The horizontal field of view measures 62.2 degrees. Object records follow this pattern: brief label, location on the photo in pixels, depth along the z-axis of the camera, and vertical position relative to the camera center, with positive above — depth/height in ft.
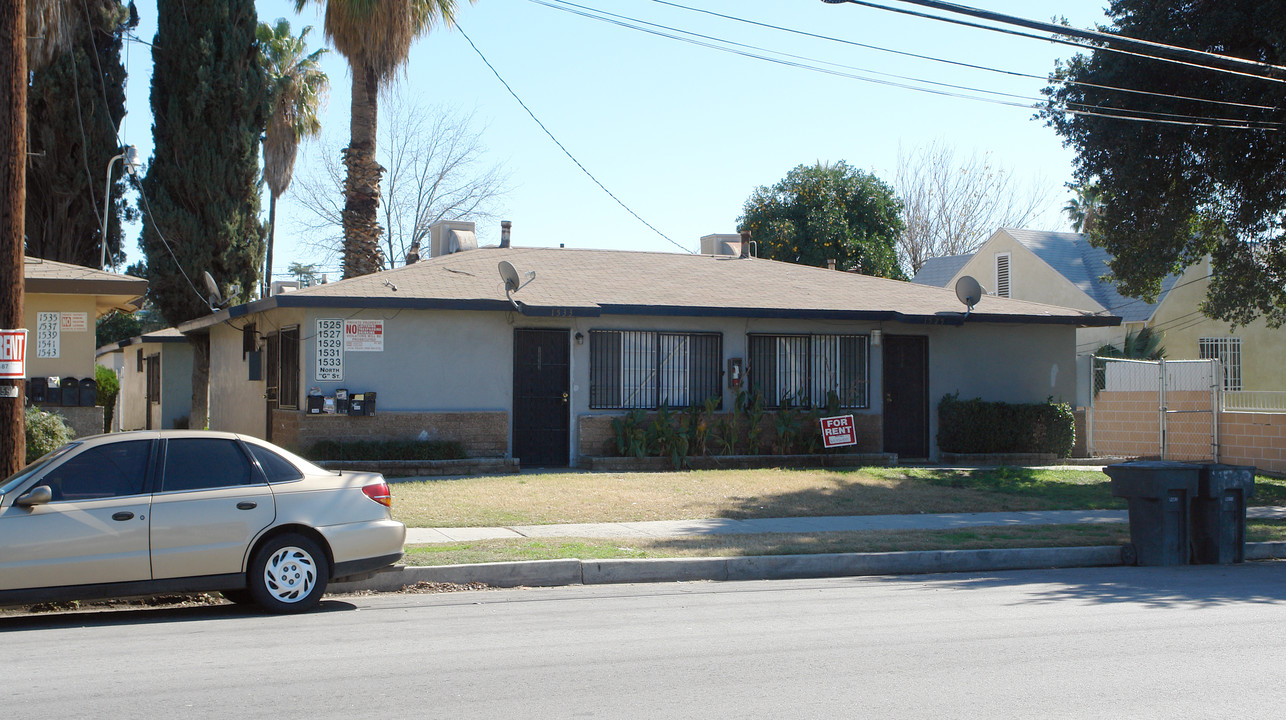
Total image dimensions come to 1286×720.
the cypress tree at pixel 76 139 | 80.74 +19.50
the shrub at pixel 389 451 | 52.80 -2.98
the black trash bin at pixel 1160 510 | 36.83 -4.10
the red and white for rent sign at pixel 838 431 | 61.05 -2.26
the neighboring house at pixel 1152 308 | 100.27 +8.07
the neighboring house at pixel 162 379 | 95.91 +1.20
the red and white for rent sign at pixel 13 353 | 30.63 +1.10
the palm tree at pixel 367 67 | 66.13 +20.74
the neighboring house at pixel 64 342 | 52.11 +2.43
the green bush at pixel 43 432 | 45.29 -1.77
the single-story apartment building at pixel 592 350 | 55.01 +2.38
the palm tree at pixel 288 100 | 101.40 +28.71
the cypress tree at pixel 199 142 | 77.82 +18.48
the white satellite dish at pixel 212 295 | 64.21 +6.22
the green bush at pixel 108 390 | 94.48 +0.12
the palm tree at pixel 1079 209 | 152.46 +27.06
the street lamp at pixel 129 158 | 72.28 +15.92
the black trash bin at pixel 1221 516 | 37.01 -4.35
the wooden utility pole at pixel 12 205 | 31.07 +5.50
